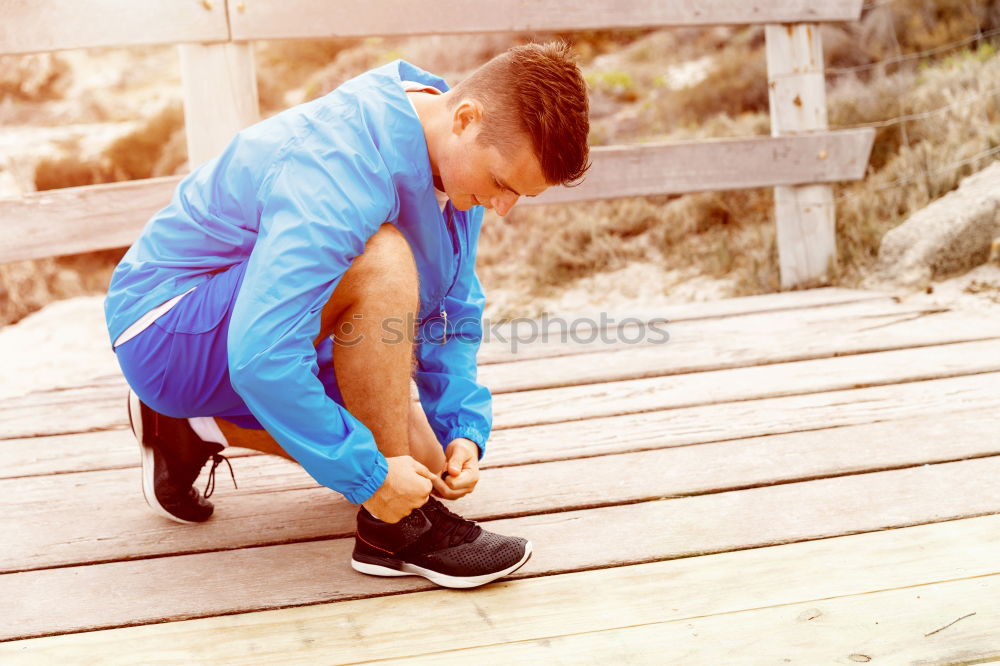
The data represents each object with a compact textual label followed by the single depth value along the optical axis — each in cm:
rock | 344
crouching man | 146
